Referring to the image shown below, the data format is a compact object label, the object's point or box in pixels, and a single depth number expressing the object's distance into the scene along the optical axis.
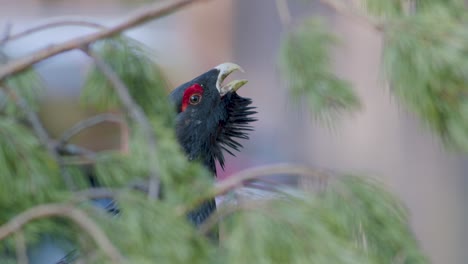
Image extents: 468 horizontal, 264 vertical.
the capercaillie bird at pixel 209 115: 7.00
